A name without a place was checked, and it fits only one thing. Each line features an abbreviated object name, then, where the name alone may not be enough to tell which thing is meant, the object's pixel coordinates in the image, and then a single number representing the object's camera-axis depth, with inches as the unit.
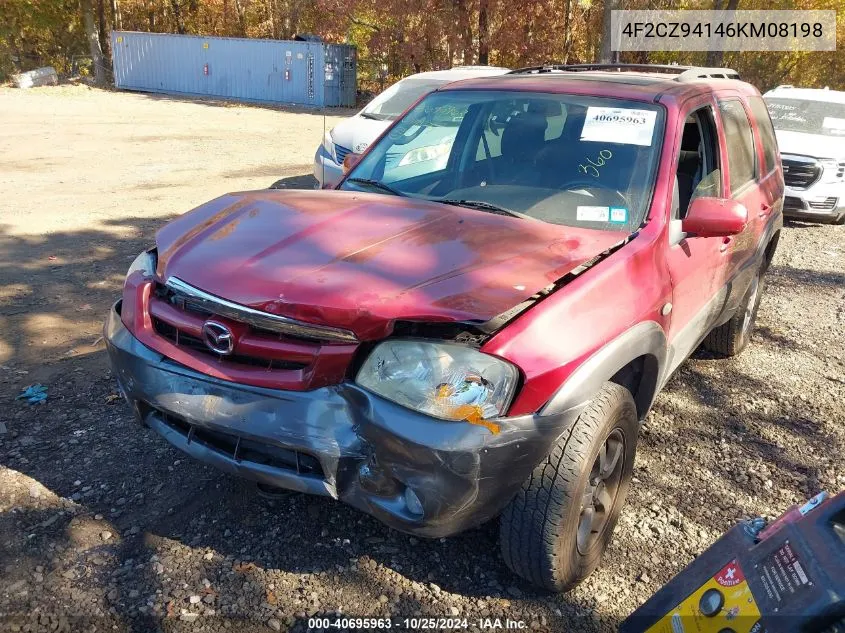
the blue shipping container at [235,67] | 981.2
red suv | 85.4
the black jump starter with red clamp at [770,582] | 66.2
